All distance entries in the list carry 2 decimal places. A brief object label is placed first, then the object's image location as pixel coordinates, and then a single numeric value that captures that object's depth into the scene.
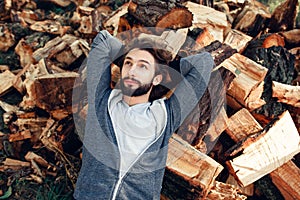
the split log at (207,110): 2.28
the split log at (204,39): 2.55
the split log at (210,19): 2.88
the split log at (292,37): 3.11
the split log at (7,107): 3.12
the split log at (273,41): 2.92
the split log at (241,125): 2.45
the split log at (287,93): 2.58
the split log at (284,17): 3.19
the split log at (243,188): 2.57
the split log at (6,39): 3.69
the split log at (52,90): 2.60
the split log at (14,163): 2.90
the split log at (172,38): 2.40
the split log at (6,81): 3.32
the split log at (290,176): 2.49
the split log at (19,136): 2.89
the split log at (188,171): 2.19
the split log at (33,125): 2.87
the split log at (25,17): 3.82
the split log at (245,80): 2.45
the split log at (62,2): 4.18
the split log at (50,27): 3.54
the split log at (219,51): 2.39
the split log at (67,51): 3.03
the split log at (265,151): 2.33
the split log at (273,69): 2.57
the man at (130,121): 2.07
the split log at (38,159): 2.85
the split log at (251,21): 3.27
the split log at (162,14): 2.55
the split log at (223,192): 2.27
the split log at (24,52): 3.50
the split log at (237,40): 2.86
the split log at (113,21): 3.06
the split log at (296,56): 2.98
